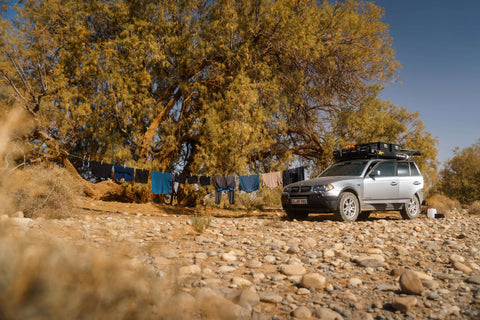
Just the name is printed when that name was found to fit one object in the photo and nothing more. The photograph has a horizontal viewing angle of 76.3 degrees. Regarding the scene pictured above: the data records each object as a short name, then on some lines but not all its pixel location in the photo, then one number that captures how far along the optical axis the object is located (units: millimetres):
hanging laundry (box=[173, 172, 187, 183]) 13016
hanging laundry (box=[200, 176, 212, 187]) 12672
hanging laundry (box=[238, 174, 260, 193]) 12633
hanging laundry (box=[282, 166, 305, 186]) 13578
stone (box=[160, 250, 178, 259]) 4184
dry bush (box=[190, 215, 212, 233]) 6438
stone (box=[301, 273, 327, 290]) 3320
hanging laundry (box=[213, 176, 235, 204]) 12469
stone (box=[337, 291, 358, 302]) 2984
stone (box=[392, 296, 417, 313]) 2676
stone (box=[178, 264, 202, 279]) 3266
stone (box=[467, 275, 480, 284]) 3351
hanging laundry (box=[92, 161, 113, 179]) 11461
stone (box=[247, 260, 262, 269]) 4103
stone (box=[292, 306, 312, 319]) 2613
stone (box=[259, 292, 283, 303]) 2944
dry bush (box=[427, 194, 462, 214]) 16484
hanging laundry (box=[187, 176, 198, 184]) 13018
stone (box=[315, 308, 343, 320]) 2564
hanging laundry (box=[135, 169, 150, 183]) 11966
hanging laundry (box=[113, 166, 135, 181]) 11844
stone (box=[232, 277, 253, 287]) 3323
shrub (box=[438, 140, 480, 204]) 29009
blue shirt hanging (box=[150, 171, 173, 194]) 12484
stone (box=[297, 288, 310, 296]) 3189
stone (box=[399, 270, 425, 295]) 3037
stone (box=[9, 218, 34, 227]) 5159
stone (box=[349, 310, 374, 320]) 2543
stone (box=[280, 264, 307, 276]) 3795
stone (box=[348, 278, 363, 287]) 3428
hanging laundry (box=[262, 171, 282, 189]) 13008
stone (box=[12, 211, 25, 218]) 6216
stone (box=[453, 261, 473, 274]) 3805
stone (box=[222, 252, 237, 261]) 4305
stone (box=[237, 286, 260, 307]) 2753
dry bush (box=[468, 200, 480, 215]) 17000
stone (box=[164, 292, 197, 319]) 1261
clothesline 11680
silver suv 9117
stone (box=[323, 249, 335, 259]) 4641
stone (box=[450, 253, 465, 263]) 4144
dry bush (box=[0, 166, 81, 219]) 7141
